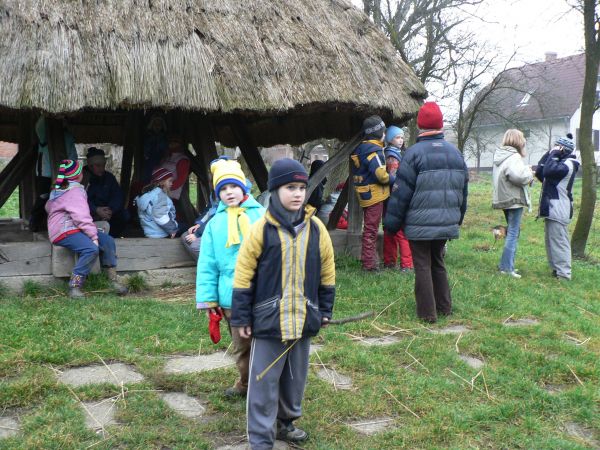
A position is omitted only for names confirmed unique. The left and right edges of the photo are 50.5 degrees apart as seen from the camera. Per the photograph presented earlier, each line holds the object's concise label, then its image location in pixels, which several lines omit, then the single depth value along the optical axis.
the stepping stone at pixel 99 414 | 3.54
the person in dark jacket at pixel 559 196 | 7.83
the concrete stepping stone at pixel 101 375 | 4.16
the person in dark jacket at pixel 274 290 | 3.19
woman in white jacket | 7.80
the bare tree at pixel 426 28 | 15.07
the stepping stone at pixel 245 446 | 3.37
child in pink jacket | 6.36
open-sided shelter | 6.18
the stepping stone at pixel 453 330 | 5.50
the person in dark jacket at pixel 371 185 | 7.61
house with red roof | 34.52
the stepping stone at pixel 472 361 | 4.72
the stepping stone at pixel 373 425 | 3.65
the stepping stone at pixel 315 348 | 4.89
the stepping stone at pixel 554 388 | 4.32
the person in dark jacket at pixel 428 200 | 5.65
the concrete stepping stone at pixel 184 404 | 3.76
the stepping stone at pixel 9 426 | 3.39
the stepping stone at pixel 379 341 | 5.14
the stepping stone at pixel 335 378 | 4.27
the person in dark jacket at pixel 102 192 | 7.72
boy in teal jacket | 3.58
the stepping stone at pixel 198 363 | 4.45
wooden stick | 5.64
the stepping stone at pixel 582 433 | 3.64
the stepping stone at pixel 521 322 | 5.82
